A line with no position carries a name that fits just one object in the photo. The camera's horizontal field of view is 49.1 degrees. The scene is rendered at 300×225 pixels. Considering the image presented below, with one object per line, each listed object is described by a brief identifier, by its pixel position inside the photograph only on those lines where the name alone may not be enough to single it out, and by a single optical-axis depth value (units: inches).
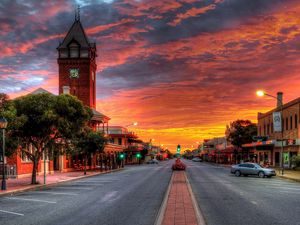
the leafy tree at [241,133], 2848.2
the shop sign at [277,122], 1536.9
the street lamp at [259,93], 1214.4
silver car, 1255.2
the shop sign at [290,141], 1513.8
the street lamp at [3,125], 769.6
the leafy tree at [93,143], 1723.5
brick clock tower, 2738.3
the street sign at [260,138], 2013.1
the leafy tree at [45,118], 912.0
